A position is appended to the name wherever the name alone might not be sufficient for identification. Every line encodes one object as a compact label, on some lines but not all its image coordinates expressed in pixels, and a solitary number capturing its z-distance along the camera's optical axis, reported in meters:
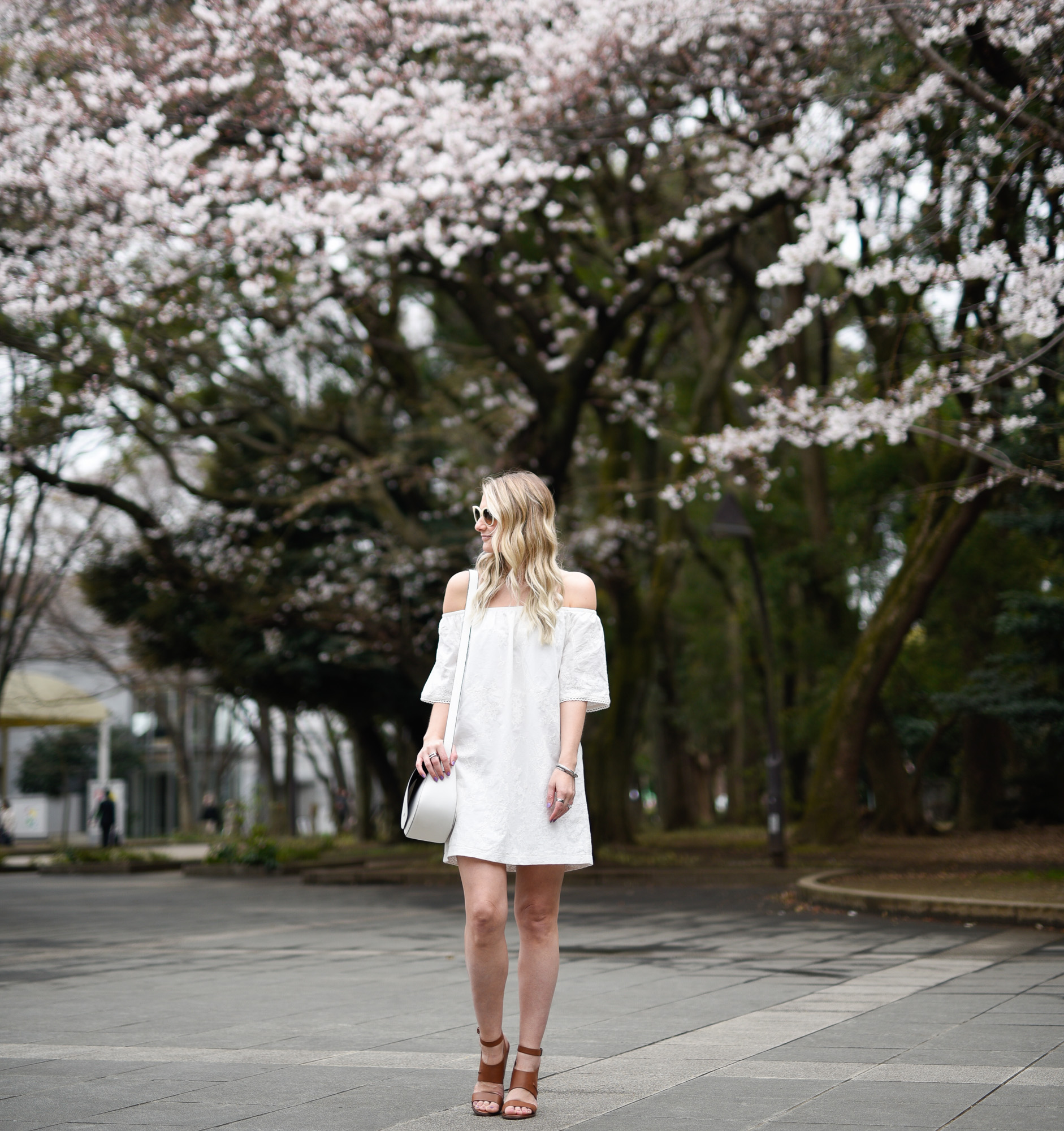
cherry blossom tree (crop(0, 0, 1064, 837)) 11.84
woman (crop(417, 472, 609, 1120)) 3.98
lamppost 14.55
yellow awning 31.17
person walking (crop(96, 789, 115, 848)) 28.36
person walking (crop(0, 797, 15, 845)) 32.22
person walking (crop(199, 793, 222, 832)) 39.72
